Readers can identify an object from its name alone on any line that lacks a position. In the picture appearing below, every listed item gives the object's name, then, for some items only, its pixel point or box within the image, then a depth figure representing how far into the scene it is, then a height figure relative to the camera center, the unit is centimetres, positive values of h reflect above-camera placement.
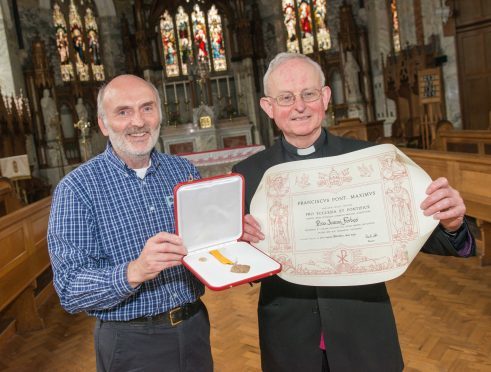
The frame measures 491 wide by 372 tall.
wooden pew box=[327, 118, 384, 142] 1126 -36
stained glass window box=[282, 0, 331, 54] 1623 +333
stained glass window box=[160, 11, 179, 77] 1727 +345
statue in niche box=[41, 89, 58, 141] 1439 +119
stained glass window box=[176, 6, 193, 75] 1734 +364
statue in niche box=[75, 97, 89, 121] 1516 +122
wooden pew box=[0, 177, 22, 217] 630 -59
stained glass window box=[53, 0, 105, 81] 1577 +372
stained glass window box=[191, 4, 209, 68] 1736 +379
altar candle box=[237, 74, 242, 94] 1684 +163
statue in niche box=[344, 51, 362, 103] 1494 +114
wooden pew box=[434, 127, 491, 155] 683 -64
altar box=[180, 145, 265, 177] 1085 -63
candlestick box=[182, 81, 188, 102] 1706 +157
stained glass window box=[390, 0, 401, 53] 1303 +234
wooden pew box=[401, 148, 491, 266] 484 -90
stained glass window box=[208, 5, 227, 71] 1731 +340
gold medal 148 -44
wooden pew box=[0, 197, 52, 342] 415 -106
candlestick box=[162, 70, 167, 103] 1669 +174
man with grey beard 173 -33
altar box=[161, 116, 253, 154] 1462 -13
